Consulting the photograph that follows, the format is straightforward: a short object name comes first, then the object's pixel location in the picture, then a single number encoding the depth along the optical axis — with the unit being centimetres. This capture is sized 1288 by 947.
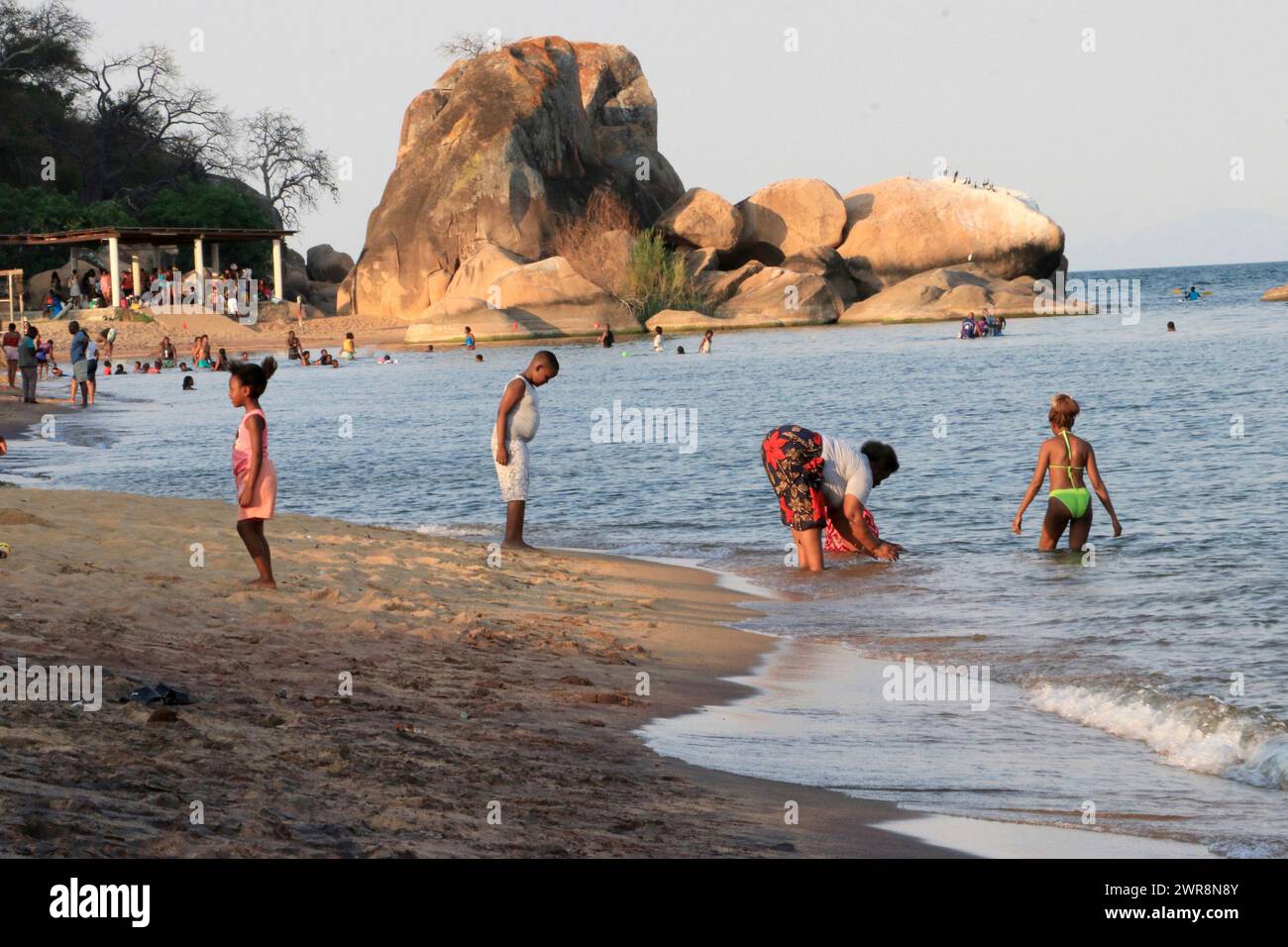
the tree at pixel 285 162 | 8438
